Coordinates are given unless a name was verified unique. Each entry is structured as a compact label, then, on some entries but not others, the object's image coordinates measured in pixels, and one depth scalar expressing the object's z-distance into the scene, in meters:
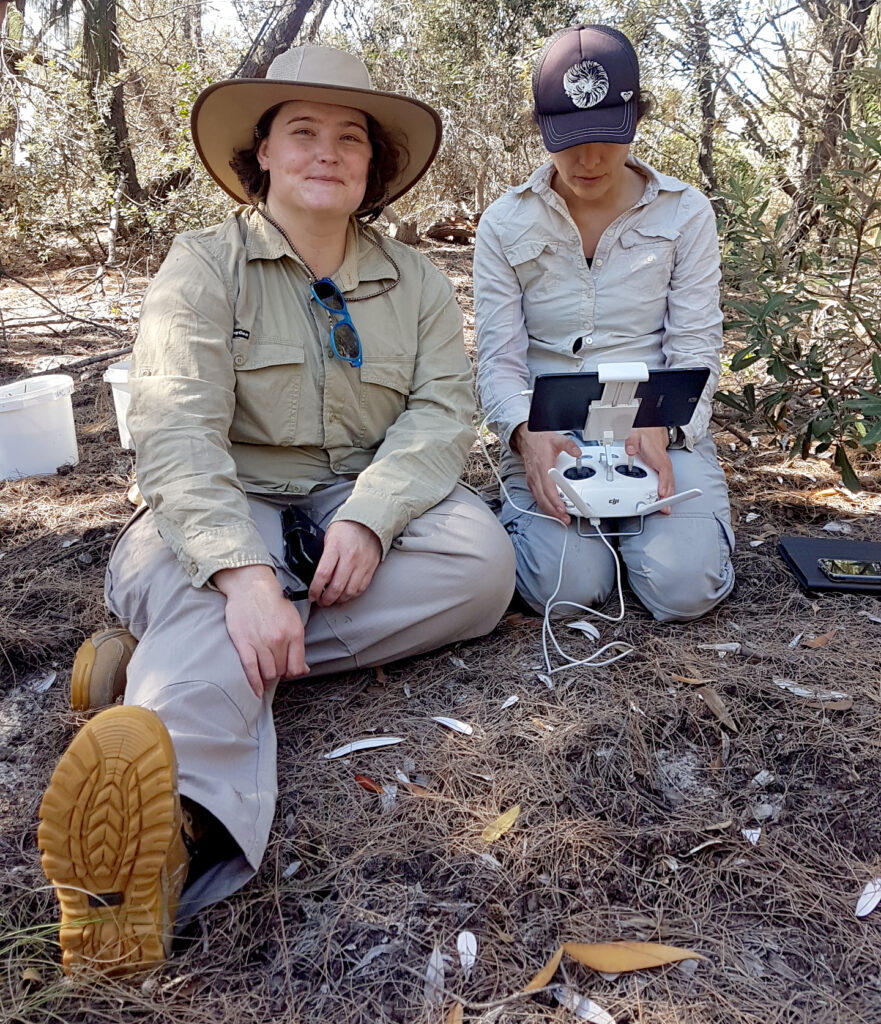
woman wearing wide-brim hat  1.63
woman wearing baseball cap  2.34
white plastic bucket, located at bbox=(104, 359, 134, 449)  3.33
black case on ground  2.48
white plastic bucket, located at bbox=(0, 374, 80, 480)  3.21
